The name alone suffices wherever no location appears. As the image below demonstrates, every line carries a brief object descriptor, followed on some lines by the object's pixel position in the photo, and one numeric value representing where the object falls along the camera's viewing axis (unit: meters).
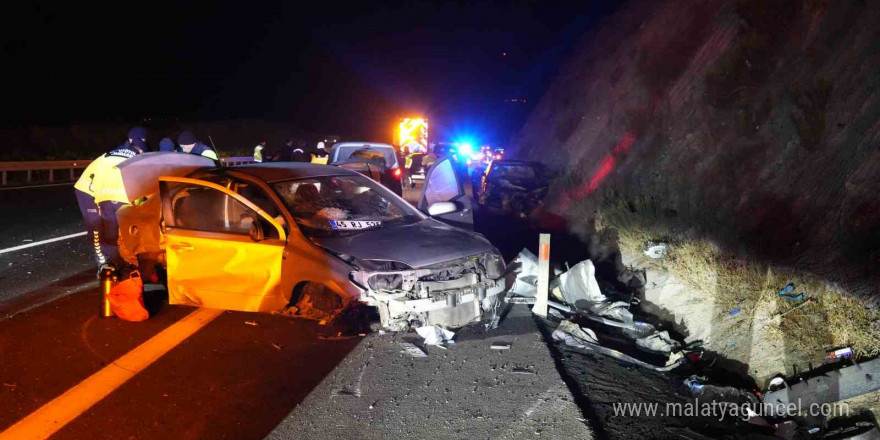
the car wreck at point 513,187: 15.34
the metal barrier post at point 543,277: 6.49
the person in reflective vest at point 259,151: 15.55
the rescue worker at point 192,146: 8.84
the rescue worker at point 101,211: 7.29
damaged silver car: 5.17
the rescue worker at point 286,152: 13.84
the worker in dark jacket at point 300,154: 13.38
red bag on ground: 5.92
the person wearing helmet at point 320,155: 13.98
